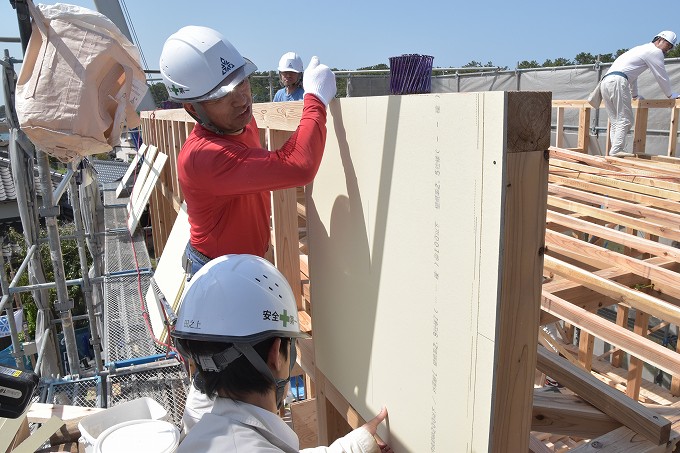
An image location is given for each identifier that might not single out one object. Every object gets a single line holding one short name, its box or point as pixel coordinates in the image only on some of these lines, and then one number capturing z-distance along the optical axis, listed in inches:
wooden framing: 93.1
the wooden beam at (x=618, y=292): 117.8
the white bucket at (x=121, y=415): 129.8
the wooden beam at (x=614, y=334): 111.7
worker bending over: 313.7
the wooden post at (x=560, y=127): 358.6
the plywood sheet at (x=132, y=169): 497.1
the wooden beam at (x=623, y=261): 130.0
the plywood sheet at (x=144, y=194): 343.9
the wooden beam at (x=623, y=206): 172.4
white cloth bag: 121.8
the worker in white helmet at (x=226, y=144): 91.1
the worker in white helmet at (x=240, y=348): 65.1
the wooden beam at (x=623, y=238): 146.3
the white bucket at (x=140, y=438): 97.7
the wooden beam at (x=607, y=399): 86.8
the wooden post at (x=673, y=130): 309.9
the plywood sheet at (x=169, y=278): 184.4
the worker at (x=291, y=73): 259.6
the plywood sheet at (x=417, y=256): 58.7
